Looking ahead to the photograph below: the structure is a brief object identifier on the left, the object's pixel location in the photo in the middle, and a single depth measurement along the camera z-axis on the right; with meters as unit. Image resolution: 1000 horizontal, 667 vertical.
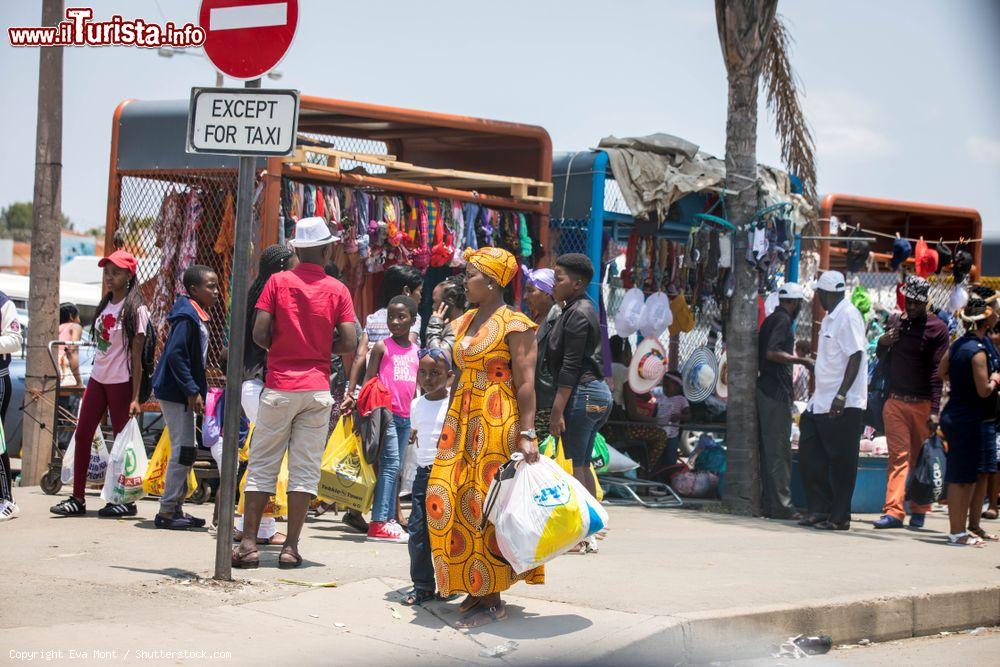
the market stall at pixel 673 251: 11.90
